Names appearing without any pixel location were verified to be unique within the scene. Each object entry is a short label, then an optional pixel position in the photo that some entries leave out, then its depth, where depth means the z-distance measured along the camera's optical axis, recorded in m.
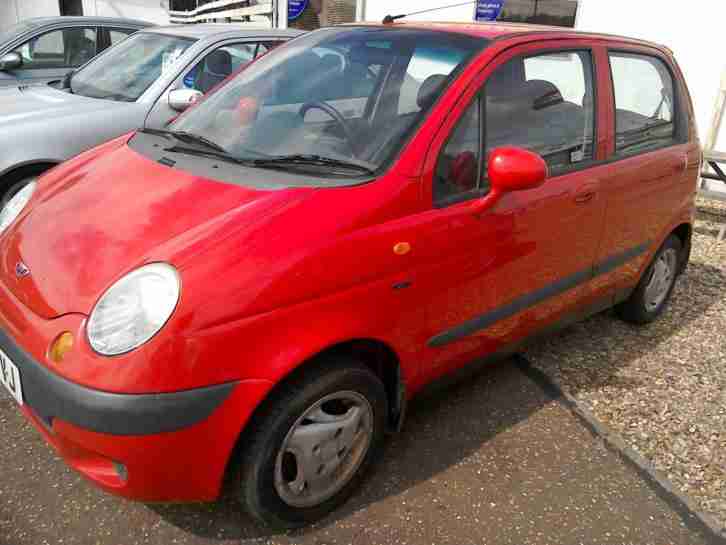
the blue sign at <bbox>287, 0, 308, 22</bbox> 10.11
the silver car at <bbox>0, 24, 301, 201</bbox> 4.04
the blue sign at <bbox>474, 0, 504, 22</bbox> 7.34
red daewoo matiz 1.79
